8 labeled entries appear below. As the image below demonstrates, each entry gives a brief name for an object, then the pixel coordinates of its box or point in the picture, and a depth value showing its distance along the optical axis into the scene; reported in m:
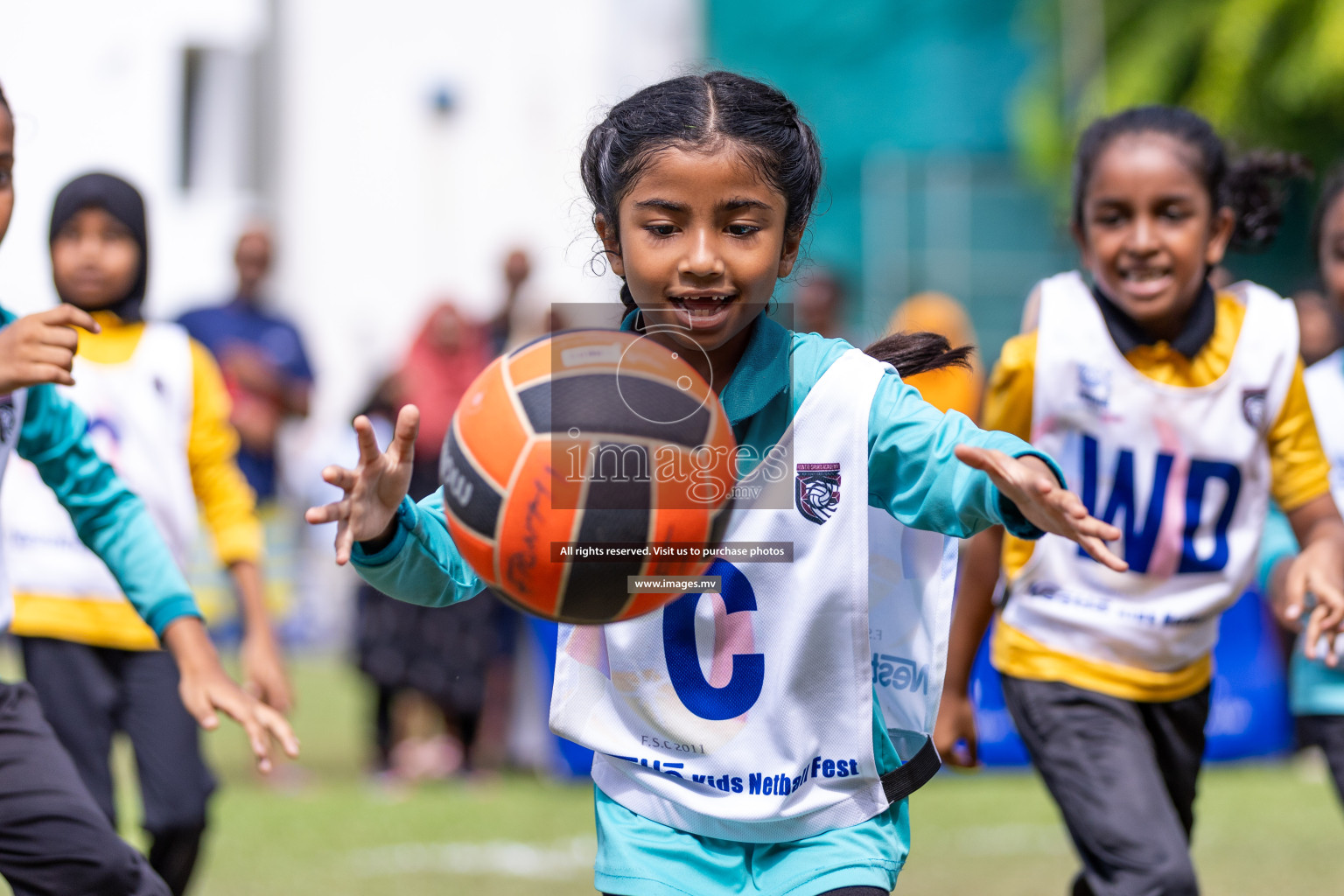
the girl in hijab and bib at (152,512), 8.92
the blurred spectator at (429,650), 15.76
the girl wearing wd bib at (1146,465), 7.68
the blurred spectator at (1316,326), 11.48
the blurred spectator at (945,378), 14.92
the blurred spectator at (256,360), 17.03
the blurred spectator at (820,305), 16.59
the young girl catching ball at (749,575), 5.64
